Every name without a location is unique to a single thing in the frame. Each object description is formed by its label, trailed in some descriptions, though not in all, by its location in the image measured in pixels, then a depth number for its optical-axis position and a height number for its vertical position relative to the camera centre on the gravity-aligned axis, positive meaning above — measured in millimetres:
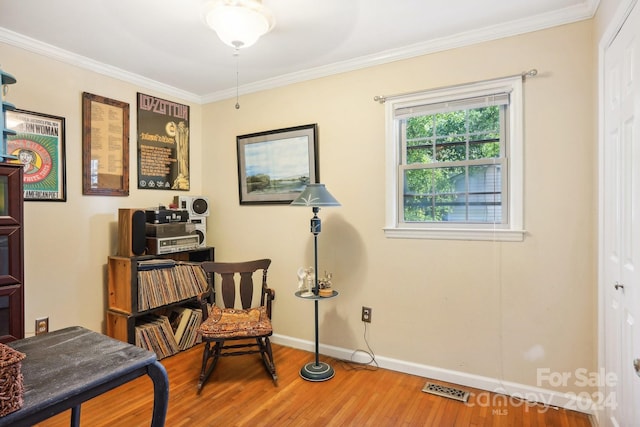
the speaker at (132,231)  2822 -149
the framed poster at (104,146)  2797 +563
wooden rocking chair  2461 -807
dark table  1007 -528
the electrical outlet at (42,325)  2521 -820
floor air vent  2293 -1221
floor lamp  2512 -102
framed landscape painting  3074 +457
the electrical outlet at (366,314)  2811 -825
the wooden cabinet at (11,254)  1876 -225
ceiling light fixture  1795 +1025
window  2330 +363
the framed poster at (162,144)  3215 +671
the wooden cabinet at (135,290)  2797 -659
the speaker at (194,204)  3346 +84
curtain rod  2215 +893
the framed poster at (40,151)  2426 +445
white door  1389 -62
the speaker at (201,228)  3416 -153
